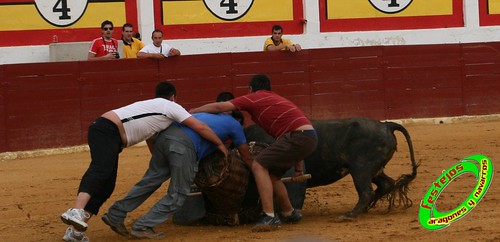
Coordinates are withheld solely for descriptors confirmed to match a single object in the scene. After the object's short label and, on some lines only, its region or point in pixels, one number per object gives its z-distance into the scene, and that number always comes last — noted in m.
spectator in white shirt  24.58
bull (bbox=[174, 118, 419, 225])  14.65
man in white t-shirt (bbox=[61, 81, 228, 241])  13.17
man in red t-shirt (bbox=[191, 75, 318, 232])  13.65
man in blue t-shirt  13.38
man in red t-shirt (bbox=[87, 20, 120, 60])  24.27
